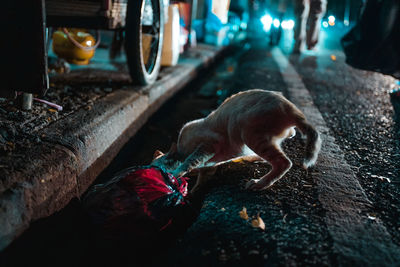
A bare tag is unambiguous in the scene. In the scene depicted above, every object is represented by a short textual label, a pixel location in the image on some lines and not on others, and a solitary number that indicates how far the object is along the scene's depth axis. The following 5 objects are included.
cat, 1.69
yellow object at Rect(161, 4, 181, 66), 4.94
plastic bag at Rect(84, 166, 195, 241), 1.53
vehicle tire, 2.90
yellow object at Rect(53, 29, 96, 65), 4.02
